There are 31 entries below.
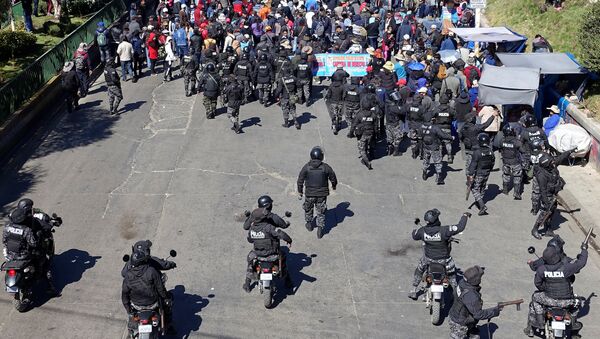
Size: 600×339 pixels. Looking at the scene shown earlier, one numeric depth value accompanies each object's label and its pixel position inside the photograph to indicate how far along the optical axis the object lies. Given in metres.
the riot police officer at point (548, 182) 14.34
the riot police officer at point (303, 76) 21.90
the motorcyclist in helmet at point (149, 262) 10.47
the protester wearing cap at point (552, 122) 18.66
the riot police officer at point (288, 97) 20.56
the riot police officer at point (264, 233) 11.88
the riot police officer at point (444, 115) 17.52
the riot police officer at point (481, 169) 15.39
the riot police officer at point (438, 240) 11.61
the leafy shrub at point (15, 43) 25.22
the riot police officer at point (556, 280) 10.73
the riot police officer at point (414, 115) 18.30
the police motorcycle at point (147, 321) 10.54
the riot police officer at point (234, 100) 19.69
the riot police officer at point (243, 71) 21.91
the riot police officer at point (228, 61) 21.48
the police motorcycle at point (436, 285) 11.48
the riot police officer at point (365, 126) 17.58
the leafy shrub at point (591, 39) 19.47
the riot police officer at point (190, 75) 23.17
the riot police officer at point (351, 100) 19.52
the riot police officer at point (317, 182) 14.16
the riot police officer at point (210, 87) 20.61
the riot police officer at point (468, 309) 10.27
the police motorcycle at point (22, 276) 11.84
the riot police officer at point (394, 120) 18.56
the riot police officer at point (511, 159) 16.14
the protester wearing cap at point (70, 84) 21.39
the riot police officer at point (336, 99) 20.06
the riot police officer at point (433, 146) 17.02
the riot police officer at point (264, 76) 21.64
